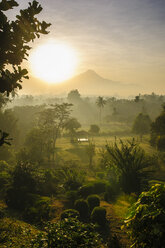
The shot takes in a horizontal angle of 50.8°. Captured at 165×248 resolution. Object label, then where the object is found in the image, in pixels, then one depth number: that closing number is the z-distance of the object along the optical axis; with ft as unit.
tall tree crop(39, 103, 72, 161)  129.49
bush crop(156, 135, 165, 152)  110.95
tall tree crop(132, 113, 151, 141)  181.10
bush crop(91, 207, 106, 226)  41.04
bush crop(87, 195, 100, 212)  47.98
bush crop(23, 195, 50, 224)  41.06
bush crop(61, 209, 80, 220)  40.22
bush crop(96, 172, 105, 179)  77.87
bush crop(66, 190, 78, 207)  52.84
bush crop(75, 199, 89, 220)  45.06
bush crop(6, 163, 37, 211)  47.95
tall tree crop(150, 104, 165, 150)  120.17
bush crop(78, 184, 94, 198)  55.21
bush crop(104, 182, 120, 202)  55.06
